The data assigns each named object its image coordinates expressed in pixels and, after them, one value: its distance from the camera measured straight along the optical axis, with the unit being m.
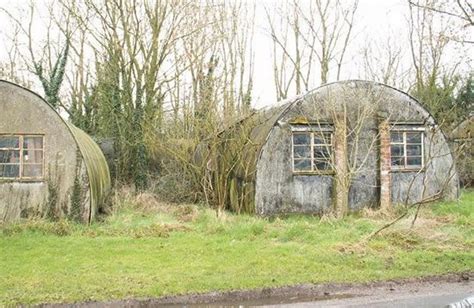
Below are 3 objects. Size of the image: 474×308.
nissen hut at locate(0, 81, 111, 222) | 14.62
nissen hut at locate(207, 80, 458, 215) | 16.53
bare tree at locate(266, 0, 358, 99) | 33.44
